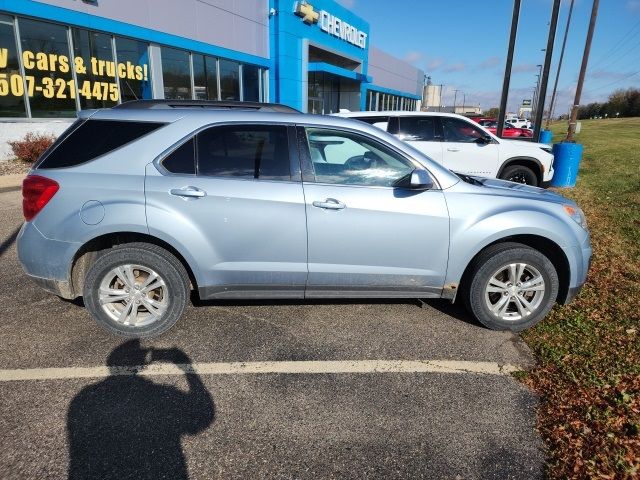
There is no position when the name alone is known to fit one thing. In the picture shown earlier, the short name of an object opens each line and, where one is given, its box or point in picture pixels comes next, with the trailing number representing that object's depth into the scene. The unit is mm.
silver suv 3420
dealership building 11836
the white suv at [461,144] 9117
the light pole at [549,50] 13234
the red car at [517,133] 23234
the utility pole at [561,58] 33116
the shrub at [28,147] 11688
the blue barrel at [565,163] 10844
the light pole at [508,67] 14984
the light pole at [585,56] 16453
